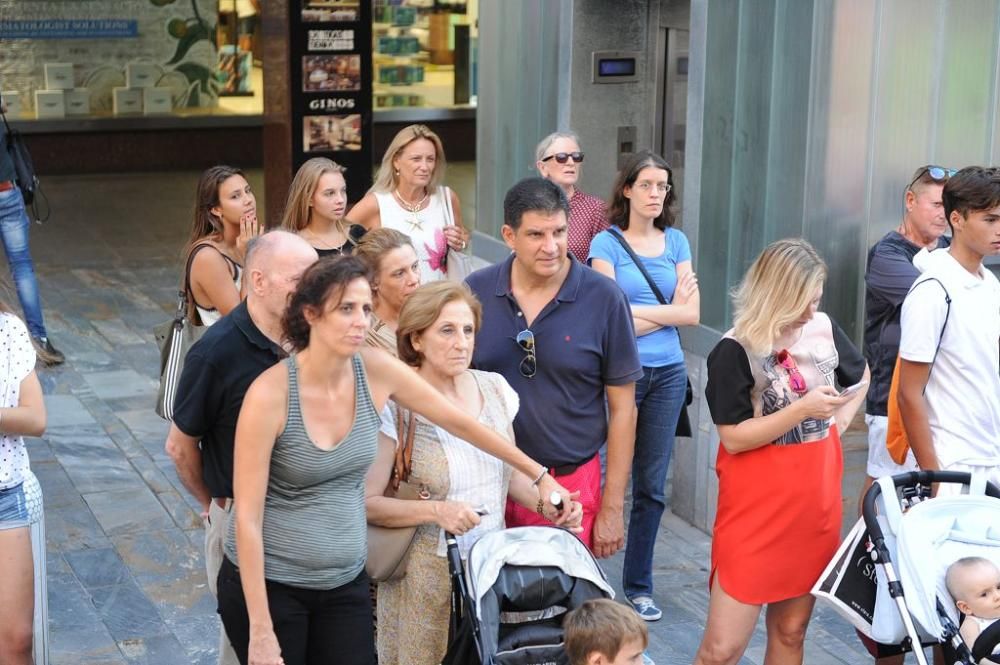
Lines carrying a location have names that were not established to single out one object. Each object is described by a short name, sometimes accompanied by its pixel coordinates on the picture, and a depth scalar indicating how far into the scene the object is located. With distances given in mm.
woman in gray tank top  6959
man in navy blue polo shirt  9072
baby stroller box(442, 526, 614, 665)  7525
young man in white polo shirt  9013
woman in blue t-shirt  11107
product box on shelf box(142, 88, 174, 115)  34262
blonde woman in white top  12568
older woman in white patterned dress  8085
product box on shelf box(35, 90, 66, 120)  33524
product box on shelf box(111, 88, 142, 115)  34104
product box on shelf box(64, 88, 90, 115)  33814
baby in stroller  7914
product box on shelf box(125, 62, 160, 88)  34420
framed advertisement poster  21608
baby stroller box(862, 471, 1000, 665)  7769
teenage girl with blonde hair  11989
